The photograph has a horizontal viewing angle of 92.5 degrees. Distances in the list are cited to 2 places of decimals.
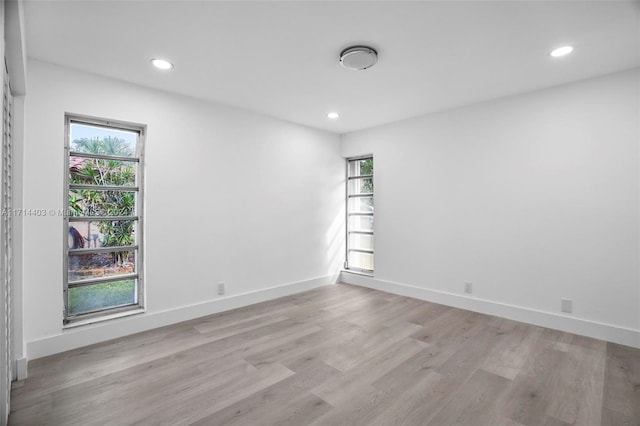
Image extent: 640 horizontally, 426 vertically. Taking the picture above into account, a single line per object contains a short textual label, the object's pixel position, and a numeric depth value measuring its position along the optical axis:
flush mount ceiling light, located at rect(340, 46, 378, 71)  2.51
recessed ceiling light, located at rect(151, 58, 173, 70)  2.73
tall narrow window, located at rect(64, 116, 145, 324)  2.96
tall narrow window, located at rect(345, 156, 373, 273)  5.29
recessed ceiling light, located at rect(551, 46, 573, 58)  2.52
